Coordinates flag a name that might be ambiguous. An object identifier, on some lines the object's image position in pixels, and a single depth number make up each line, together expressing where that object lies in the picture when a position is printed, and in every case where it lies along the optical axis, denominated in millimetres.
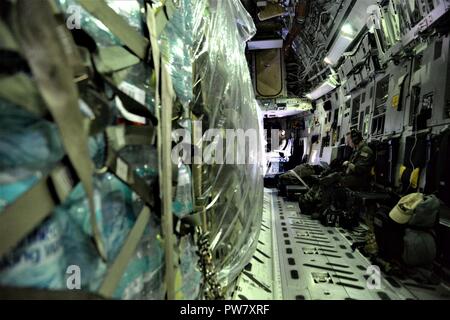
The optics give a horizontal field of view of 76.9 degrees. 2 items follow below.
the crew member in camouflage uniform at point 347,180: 4824
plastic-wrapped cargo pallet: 727
